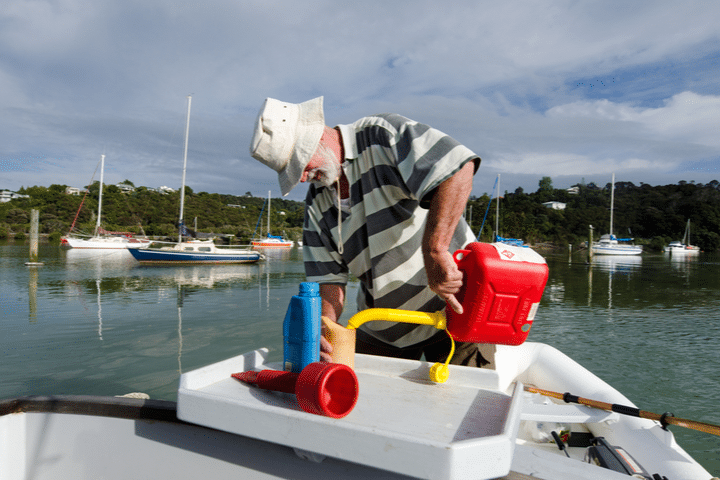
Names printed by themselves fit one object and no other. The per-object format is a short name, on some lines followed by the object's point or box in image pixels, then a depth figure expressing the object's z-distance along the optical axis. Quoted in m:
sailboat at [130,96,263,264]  24.66
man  1.44
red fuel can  1.47
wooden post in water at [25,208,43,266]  20.19
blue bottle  1.27
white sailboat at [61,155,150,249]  37.34
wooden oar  2.19
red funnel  1.04
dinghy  0.91
